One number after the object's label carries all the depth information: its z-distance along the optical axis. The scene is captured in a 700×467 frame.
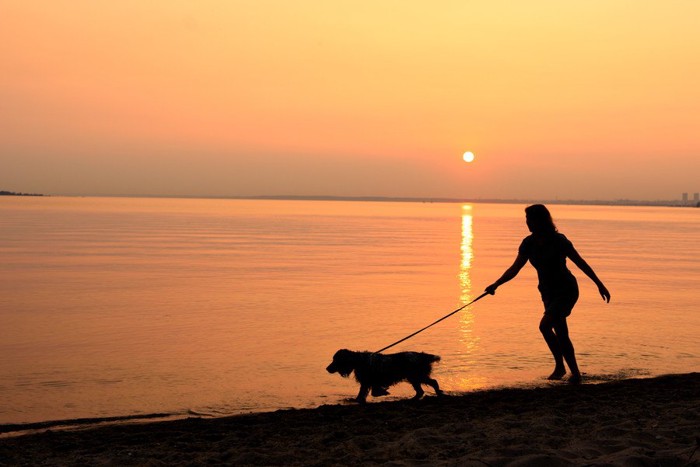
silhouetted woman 8.28
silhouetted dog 7.73
